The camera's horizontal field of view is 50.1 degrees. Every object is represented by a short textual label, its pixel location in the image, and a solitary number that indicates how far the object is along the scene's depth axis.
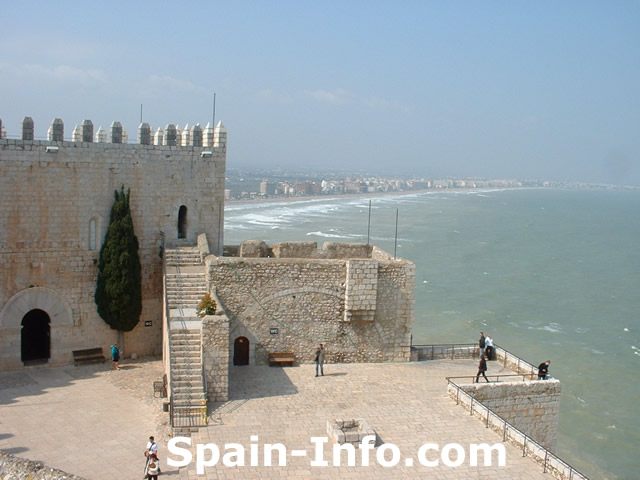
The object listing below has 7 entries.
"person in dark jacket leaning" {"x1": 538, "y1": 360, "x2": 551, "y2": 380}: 19.98
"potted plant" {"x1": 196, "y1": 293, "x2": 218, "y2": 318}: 18.47
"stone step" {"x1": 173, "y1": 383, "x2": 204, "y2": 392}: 16.78
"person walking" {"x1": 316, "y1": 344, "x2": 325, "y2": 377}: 19.56
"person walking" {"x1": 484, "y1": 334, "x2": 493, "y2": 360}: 22.54
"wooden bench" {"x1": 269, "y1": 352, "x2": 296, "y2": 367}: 20.25
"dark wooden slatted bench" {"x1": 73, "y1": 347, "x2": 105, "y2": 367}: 20.88
